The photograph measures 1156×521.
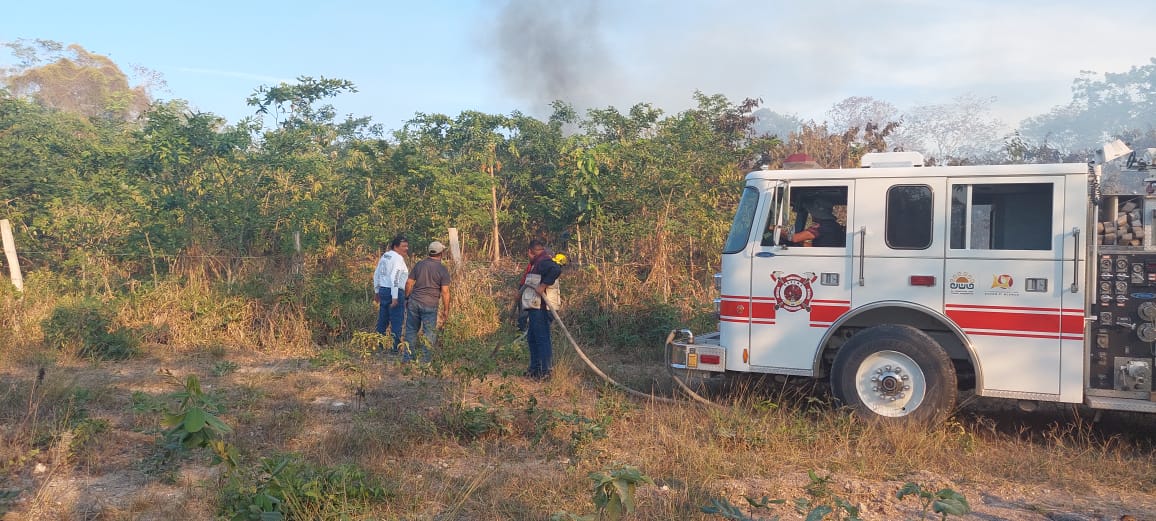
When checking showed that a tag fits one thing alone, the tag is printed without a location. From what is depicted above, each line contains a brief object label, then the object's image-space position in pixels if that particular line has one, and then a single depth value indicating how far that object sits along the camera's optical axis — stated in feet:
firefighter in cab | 22.22
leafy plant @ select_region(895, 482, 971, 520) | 12.46
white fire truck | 19.90
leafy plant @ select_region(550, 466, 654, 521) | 12.70
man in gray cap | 31.19
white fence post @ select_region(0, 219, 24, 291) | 38.14
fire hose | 24.24
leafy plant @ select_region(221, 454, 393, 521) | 14.35
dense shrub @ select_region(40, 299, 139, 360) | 32.59
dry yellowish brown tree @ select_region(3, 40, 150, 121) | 131.95
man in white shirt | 33.32
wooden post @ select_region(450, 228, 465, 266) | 40.86
